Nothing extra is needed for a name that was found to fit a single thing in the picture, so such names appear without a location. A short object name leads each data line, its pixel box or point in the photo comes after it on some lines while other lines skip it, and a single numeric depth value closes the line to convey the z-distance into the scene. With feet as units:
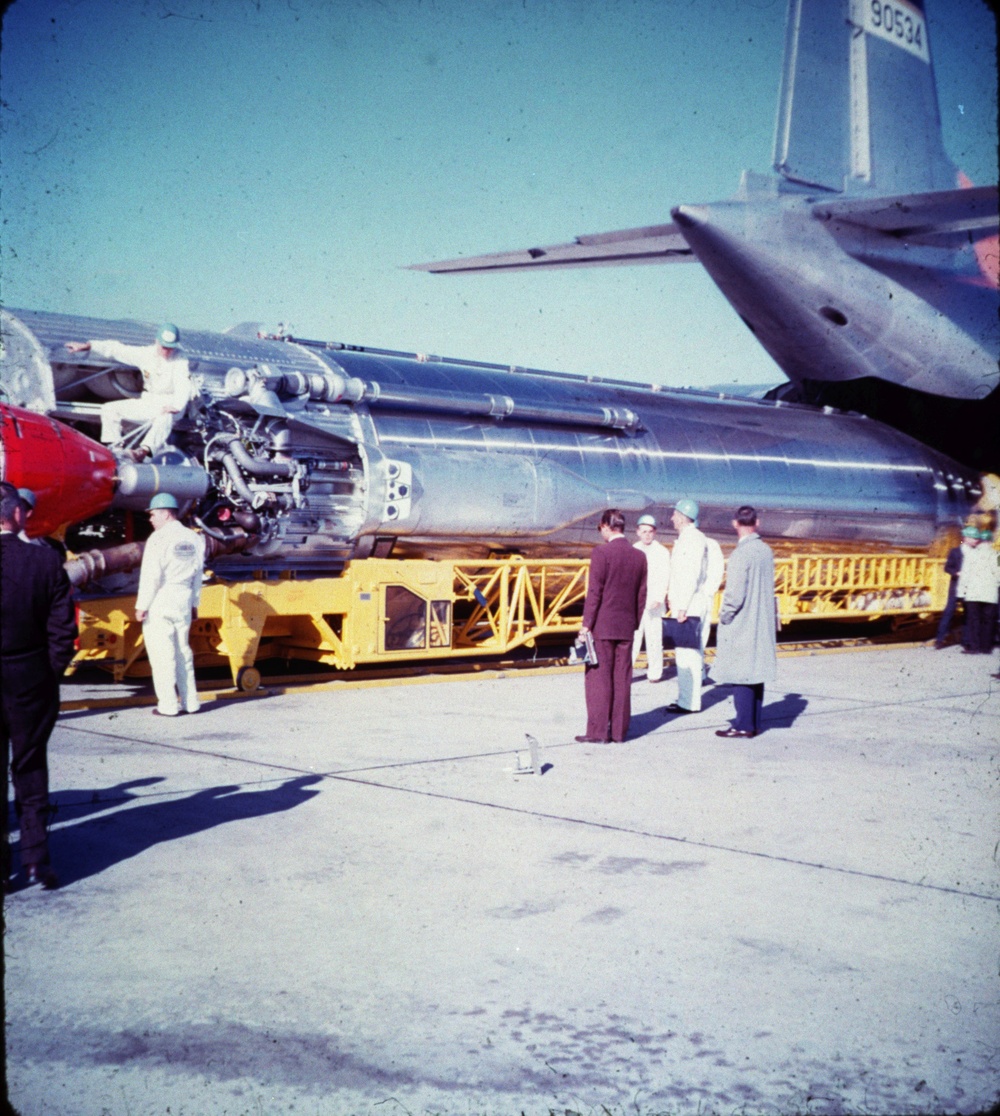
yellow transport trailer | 30.91
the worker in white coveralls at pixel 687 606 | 30.89
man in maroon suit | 25.58
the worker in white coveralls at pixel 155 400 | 31.14
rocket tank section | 32.50
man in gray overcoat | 26.78
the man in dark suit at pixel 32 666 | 14.56
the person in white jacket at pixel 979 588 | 45.62
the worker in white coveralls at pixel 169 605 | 27.63
